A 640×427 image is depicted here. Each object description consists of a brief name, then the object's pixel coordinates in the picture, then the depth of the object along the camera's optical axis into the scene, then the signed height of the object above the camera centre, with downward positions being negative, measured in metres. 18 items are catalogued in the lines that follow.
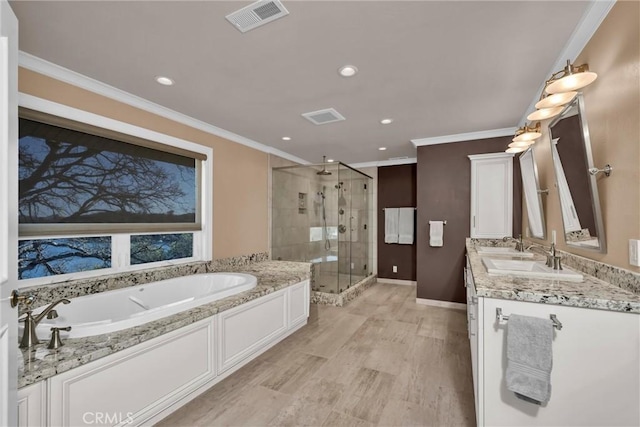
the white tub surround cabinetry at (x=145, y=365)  1.36 -0.87
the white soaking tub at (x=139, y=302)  1.72 -0.67
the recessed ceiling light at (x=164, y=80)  2.35 +1.12
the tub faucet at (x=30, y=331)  1.50 -0.59
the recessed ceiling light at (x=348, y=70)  2.17 +1.12
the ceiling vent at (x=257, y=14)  1.55 +1.13
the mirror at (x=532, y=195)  2.75 +0.21
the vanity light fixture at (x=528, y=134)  2.56 +0.74
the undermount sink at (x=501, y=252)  2.75 -0.36
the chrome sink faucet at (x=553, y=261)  1.91 -0.30
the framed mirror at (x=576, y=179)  1.67 +0.24
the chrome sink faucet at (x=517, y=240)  3.04 -0.29
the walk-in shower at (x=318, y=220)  4.66 -0.05
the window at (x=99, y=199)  2.15 +0.16
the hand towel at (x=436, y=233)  4.13 -0.23
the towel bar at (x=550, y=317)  1.34 -0.49
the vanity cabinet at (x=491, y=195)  3.74 +0.28
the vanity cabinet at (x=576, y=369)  1.28 -0.71
